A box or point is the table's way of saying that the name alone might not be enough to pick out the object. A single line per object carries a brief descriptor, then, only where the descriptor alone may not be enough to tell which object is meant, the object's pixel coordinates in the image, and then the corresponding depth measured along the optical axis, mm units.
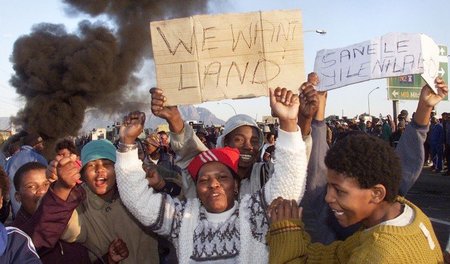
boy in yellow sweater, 1932
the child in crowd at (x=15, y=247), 2215
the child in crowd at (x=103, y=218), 3193
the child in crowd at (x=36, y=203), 2994
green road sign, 27609
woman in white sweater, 2590
